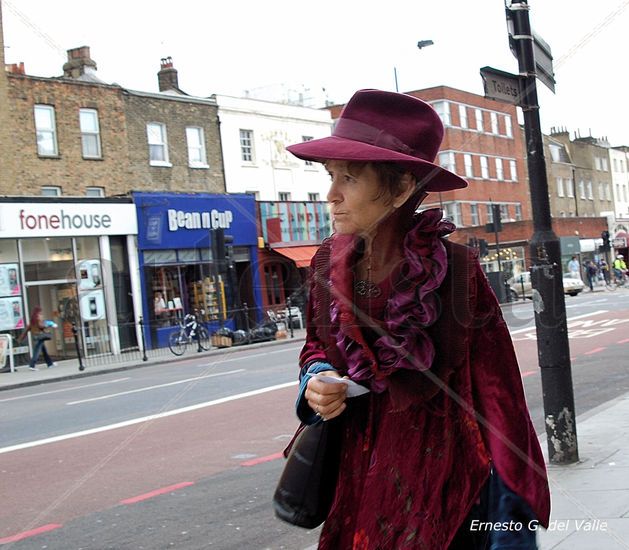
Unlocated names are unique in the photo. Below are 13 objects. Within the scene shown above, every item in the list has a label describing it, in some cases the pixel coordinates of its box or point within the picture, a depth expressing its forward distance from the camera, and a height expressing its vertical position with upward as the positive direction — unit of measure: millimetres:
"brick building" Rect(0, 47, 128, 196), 25578 +5628
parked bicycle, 24656 -1132
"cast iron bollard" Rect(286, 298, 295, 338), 26150 -988
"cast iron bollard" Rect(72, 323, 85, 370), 21188 -1036
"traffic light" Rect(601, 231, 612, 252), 45625 +913
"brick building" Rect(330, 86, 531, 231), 45312 +6990
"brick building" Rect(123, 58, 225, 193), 29438 +5857
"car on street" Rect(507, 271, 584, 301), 20625 -829
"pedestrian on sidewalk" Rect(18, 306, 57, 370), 22312 -539
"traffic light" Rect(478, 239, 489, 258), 26831 +730
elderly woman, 2033 -235
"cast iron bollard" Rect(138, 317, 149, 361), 22800 -866
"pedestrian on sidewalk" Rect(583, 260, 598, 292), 45094 -757
